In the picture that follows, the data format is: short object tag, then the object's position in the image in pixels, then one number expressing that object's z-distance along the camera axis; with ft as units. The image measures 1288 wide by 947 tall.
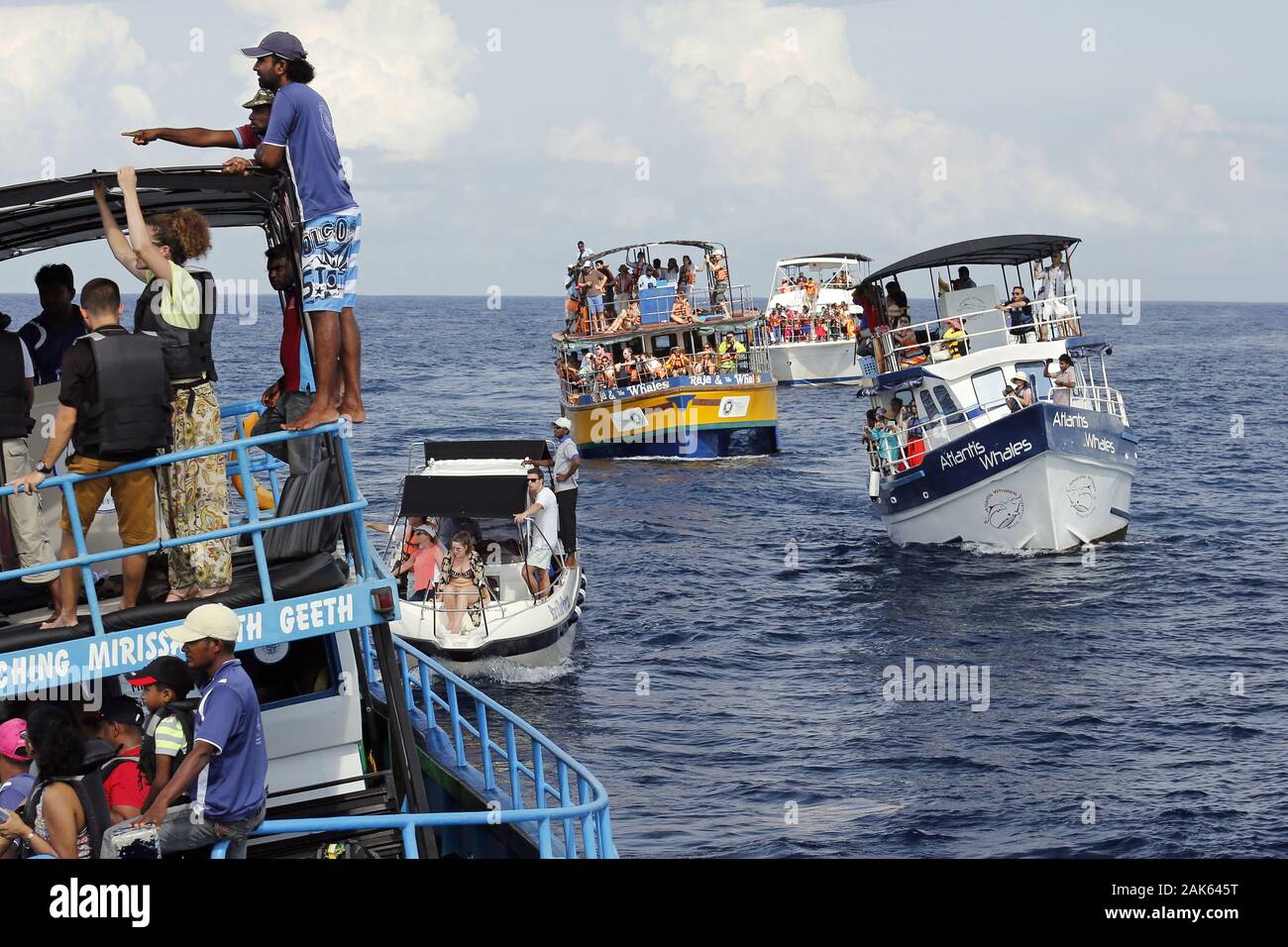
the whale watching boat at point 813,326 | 254.68
